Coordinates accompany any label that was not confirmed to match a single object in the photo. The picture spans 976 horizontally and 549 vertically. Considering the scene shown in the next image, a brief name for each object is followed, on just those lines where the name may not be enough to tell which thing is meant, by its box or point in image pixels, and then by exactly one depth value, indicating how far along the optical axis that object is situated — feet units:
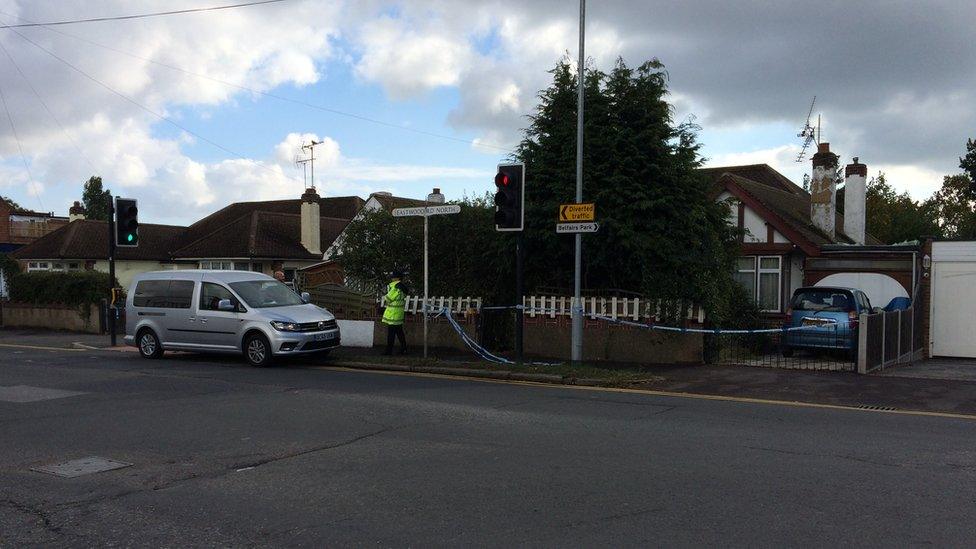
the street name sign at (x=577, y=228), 42.19
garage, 56.44
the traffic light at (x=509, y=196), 42.63
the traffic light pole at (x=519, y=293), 43.29
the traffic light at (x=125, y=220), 62.28
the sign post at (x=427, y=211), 44.77
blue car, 50.42
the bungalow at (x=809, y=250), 68.64
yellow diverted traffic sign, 42.27
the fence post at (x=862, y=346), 41.52
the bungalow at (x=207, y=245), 131.13
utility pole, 42.55
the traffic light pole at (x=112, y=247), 62.64
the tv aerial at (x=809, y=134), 103.76
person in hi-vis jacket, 50.19
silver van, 46.80
